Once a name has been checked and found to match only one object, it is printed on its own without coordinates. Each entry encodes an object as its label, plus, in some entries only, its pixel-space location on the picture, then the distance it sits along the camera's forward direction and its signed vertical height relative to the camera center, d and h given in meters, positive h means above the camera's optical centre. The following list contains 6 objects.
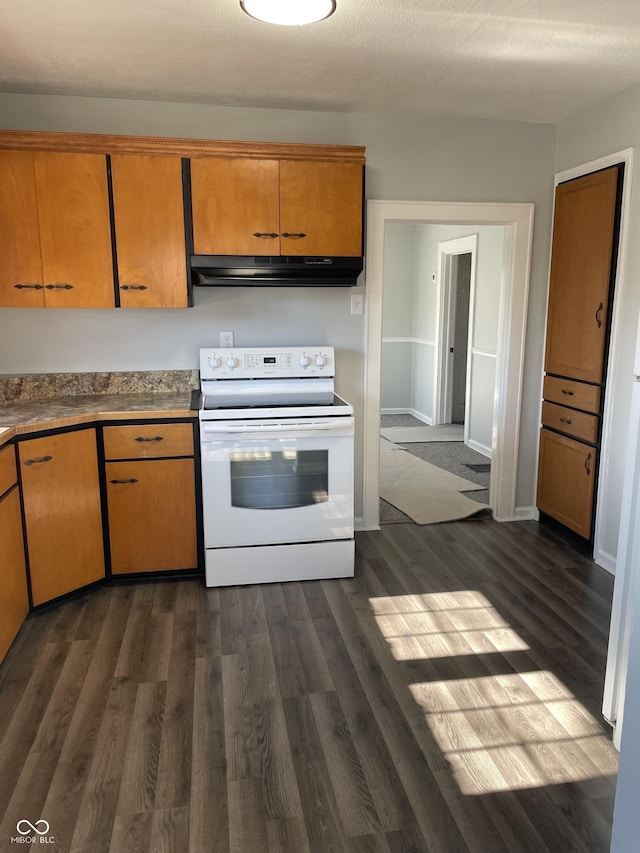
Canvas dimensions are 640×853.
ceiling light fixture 2.02 +0.97
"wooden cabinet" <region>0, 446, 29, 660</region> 2.38 -1.02
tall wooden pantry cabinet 3.22 -0.18
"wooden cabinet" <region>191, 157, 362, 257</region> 3.08 +0.50
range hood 3.15 +0.19
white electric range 2.98 -0.88
